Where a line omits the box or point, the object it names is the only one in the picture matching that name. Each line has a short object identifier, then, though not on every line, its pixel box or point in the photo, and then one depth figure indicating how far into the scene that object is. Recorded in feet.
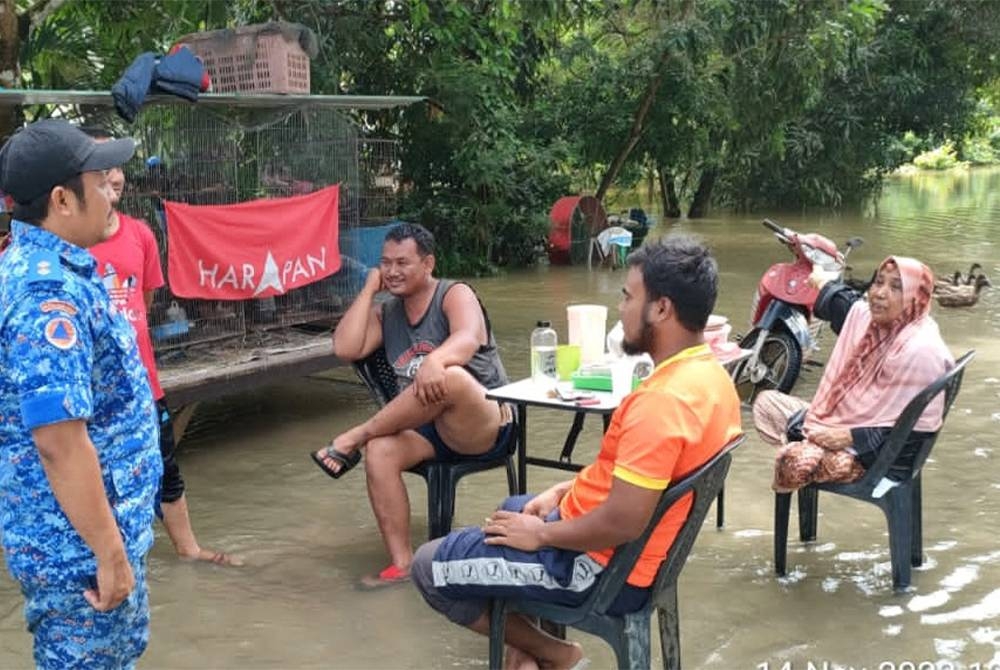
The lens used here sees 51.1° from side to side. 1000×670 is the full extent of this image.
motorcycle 22.67
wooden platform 18.51
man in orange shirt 8.42
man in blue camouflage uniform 6.48
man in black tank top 13.28
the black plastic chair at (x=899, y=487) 12.46
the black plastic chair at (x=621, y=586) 8.79
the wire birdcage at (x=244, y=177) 18.85
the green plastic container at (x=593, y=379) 13.00
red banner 18.74
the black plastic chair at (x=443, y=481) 13.83
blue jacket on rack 16.67
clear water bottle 13.83
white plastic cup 14.02
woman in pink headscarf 12.86
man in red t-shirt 12.80
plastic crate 19.89
